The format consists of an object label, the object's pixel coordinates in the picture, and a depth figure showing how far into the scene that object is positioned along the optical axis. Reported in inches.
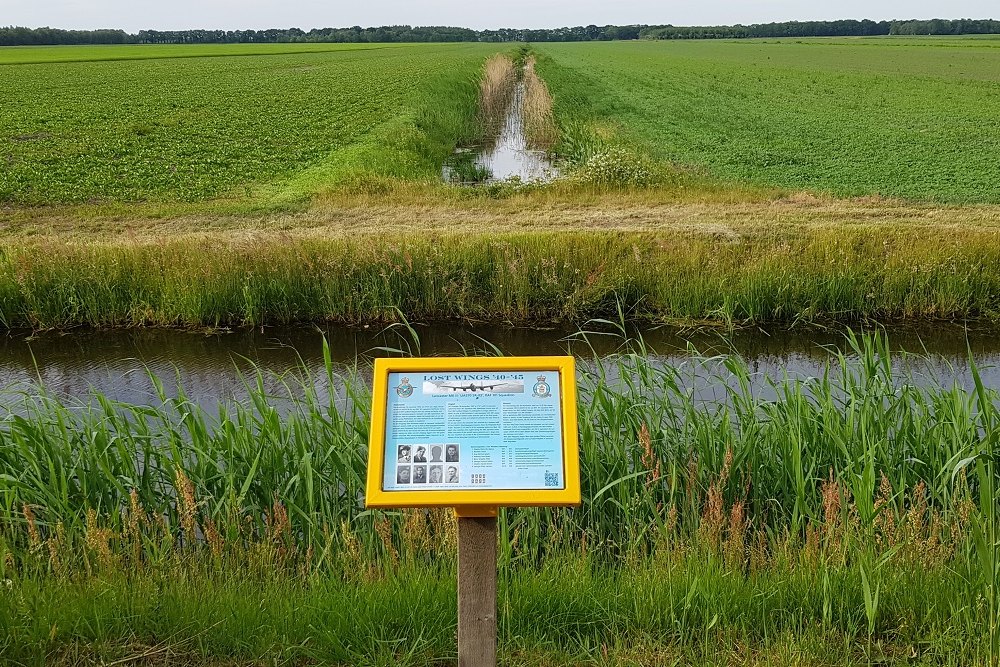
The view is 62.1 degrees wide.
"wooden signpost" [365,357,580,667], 92.6
